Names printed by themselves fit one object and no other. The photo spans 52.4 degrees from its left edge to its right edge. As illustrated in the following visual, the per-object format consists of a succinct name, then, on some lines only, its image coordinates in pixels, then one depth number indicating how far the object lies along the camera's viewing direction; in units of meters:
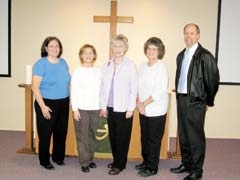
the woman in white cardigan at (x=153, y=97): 2.33
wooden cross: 3.36
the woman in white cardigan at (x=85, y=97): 2.40
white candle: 2.87
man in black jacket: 2.23
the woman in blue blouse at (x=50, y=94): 2.39
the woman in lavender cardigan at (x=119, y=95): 2.32
